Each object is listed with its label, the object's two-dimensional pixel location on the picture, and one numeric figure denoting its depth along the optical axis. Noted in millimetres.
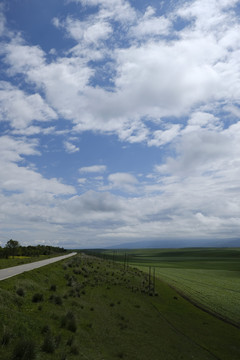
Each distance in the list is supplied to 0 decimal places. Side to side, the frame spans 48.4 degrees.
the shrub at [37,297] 23988
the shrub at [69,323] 20359
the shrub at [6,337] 13773
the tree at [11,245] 107938
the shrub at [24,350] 12977
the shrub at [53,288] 31009
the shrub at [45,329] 17328
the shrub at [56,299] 25850
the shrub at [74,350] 16172
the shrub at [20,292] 23253
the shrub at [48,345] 14990
